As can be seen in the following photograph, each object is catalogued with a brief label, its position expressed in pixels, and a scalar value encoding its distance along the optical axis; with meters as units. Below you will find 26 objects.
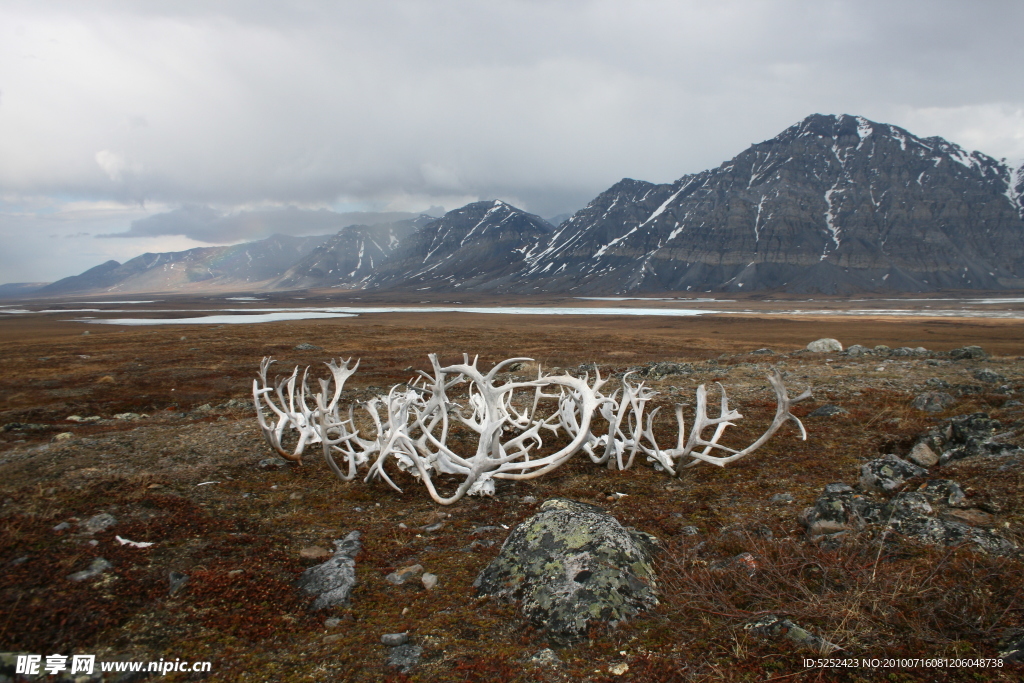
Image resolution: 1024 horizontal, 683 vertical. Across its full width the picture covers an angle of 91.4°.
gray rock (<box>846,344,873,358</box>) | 22.28
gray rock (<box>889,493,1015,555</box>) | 4.16
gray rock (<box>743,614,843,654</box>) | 3.16
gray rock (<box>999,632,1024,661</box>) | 2.81
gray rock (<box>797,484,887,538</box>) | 4.88
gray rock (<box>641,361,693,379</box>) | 18.84
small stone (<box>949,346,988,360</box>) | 20.29
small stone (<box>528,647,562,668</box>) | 3.43
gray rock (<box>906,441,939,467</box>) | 7.05
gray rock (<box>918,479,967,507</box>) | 5.14
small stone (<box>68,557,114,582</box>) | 4.15
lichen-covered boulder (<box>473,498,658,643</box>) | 3.88
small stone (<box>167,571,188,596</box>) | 4.25
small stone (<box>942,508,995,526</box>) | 4.71
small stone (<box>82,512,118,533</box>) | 5.07
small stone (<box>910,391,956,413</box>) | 10.30
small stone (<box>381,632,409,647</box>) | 3.76
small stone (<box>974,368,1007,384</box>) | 14.28
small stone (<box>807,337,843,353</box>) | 27.09
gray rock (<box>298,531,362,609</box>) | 4.35
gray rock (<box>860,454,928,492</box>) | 6.16
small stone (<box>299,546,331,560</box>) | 5.10
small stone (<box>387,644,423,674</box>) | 3.48
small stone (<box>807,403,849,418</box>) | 10.39
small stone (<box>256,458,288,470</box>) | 8.26
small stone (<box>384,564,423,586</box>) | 4.73
